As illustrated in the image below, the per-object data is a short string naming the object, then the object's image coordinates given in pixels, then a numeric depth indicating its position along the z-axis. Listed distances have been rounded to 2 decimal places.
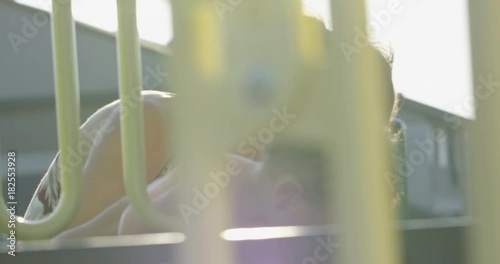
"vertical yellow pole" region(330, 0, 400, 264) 1.61
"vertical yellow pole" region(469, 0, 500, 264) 1.65
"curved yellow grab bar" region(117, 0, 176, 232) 1.92
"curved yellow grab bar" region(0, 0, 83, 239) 1.92
